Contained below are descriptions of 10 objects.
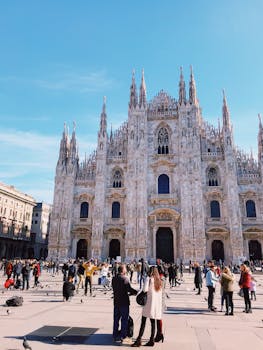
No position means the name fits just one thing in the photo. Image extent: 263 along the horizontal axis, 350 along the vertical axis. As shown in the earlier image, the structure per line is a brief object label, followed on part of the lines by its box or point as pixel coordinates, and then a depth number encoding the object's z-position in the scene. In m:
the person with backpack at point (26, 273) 13.93
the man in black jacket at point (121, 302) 5.77
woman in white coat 5.47
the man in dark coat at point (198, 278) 13.02
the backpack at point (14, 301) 9.18
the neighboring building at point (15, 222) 44.25
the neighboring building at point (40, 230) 53.67
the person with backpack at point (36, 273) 15.36
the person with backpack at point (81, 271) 14.20
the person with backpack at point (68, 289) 10.54
